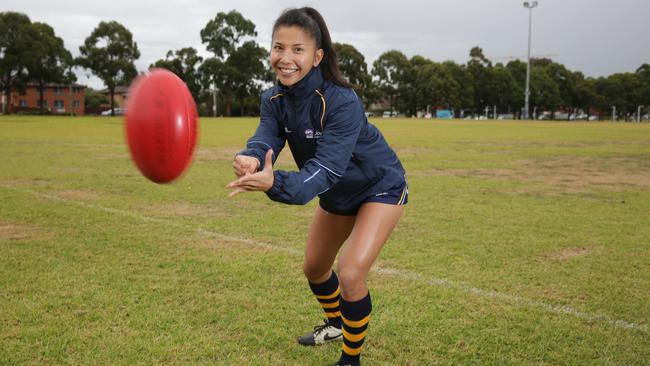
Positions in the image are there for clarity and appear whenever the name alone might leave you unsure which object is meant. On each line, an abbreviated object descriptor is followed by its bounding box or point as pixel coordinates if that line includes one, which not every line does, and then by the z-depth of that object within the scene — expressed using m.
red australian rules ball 3.15
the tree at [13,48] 74.06
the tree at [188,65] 85.94
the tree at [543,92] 117.75
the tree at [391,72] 113.75
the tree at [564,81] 124.94
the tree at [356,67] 101.56
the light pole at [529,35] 91.24
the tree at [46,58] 74.75
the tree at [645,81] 126.81
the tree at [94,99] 125.24
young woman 3.26
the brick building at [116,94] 115.89
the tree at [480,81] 115.94
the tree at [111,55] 77.00
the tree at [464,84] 112.81
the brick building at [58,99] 110.62
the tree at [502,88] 115.00
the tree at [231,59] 88.62
